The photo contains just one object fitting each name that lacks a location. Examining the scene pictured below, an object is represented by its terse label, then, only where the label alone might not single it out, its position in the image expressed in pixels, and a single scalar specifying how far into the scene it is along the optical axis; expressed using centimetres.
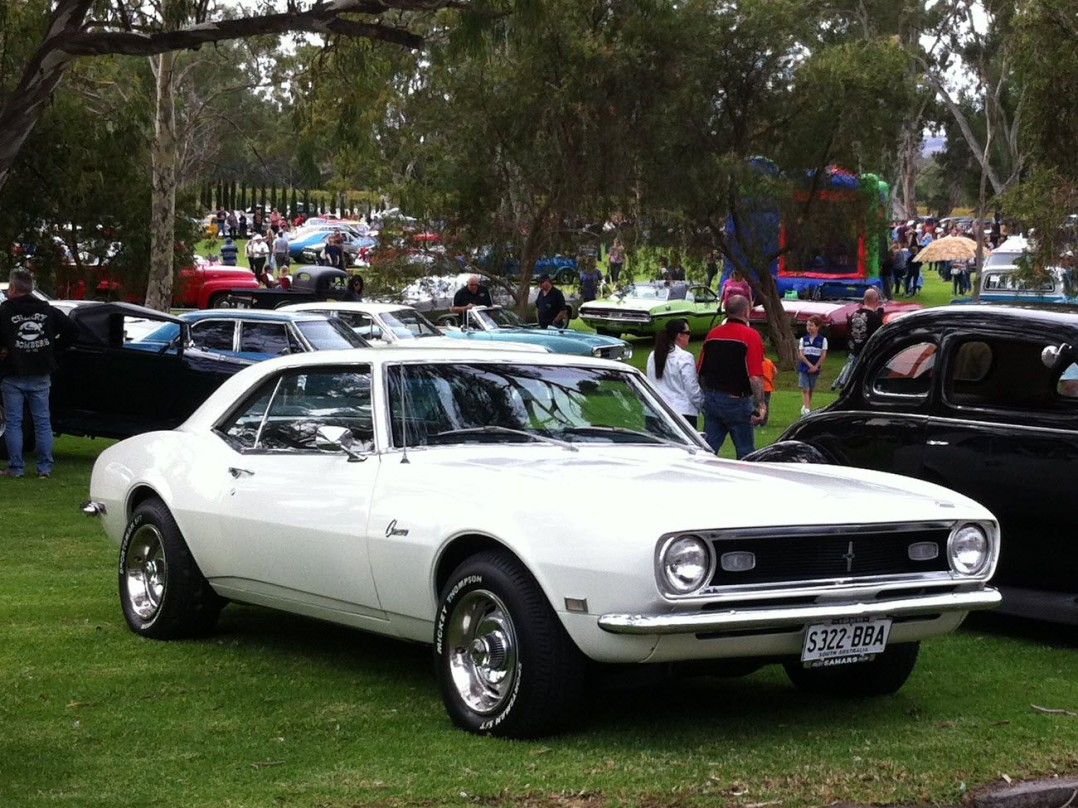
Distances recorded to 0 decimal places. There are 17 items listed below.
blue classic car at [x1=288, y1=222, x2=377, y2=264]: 5853
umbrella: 4756
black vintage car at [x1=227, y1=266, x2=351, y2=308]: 3359
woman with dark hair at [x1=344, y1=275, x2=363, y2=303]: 3136
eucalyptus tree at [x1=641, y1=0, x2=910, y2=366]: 3044
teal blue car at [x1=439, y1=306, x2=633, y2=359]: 2522
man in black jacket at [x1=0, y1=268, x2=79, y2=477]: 1528
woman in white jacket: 1450
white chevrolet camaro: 601
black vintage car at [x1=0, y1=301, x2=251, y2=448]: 1692
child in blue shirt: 2245
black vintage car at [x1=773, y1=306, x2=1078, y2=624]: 869
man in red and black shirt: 1358
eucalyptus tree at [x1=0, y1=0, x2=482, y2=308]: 1463
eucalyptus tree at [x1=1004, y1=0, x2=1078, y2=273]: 2128
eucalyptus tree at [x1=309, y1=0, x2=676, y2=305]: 3009
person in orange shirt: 1673
